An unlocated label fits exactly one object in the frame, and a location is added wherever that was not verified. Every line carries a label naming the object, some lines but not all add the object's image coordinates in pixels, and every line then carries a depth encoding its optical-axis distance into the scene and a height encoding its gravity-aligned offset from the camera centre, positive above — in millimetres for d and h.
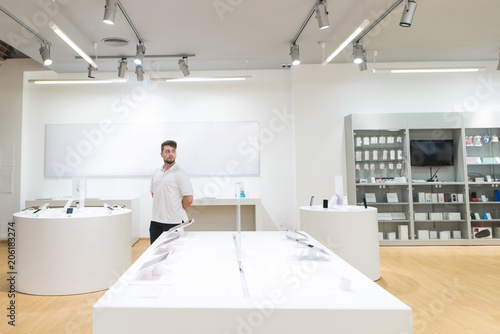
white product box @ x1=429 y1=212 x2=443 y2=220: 5883 -703
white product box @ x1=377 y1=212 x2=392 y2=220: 5858 -690
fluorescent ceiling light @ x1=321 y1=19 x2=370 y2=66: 3589 +1802
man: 3336 -152
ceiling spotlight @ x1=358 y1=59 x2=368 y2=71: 5210 +1865
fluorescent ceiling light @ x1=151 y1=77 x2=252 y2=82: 5766 +1858
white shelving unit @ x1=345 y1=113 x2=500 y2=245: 5828 -29
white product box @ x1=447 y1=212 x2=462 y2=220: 5875 -706
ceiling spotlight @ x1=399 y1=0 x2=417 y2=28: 3611 +1869
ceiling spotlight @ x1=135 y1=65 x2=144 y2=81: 5660 +1940
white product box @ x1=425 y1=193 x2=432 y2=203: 5914 -362
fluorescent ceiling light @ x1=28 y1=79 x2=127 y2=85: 5672 +1811
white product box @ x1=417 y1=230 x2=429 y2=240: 5821 -1032
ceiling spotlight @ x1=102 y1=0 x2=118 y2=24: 3455 +1858
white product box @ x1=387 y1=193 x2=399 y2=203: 5965 -367
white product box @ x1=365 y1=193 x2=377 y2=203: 5979 -363
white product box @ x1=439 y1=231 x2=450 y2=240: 5841 -1048
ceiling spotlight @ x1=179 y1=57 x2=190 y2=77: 5600 +2017
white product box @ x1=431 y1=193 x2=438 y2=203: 5918 -373
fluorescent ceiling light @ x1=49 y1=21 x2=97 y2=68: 3443 +1765
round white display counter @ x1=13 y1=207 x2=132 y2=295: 3275 -744
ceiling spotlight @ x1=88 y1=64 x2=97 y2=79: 5402 +1862
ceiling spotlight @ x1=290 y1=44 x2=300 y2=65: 5004 +2006
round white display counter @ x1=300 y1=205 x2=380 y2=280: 3602 -643
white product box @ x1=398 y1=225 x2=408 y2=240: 5793 -995
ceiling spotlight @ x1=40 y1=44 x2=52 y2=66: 4676 +1927
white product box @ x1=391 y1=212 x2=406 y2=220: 5888 -682
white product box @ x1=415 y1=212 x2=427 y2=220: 5895 -701
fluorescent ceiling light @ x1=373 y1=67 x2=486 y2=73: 5367 +1839
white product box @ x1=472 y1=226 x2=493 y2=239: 5820 -1013
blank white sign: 6449 +668
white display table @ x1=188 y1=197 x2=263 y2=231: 6184 -705
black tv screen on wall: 5918 +484
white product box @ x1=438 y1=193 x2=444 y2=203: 5927 -365
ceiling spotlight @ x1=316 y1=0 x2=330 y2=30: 3785 +1971
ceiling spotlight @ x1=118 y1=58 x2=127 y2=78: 5488 +1958
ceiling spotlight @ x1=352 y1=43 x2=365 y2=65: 4934 +1947
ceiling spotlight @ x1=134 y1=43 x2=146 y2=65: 4868 +1965
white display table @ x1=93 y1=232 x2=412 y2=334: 1140 -462
